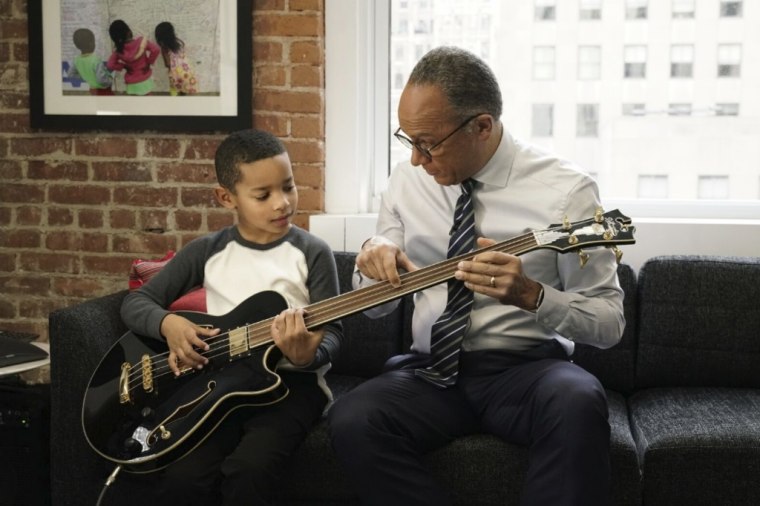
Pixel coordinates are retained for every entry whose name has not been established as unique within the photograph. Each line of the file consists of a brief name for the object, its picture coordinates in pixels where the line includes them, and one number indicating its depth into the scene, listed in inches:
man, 73.5
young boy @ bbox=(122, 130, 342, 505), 78.8
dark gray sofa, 80.3
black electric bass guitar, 77.8
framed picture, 119.1
